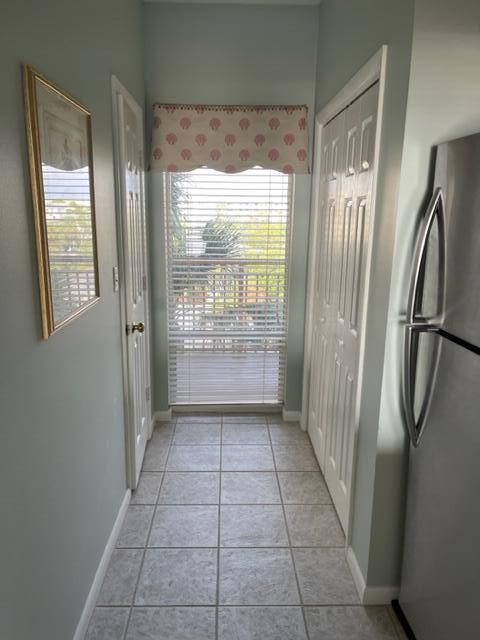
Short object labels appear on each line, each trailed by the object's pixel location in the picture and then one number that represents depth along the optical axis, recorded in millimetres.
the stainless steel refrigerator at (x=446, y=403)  1292
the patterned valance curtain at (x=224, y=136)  2932
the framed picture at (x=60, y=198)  1222
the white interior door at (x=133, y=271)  2232
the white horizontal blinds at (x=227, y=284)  3135
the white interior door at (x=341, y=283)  1985
